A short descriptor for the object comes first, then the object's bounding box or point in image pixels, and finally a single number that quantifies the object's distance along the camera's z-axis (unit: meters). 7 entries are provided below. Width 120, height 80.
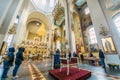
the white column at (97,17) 5.72
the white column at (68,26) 9.56
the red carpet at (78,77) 2.40
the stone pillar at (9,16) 7.14
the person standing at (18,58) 2.85
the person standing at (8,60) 2.70
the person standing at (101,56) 4.65
